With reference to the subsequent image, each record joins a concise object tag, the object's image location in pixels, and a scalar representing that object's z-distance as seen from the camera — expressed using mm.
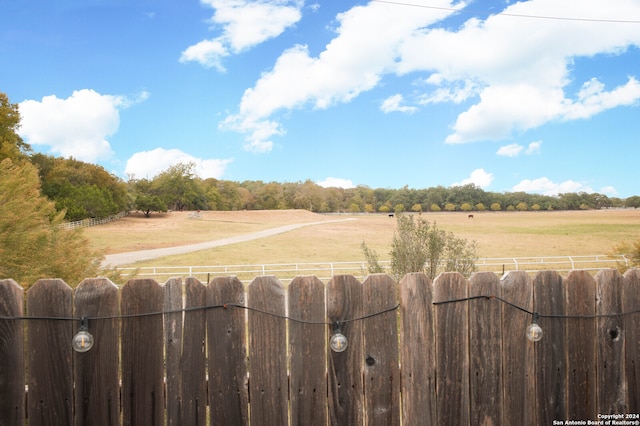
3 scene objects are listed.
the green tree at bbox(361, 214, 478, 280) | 11094
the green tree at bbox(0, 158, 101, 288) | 4941
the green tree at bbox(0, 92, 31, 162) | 26125
